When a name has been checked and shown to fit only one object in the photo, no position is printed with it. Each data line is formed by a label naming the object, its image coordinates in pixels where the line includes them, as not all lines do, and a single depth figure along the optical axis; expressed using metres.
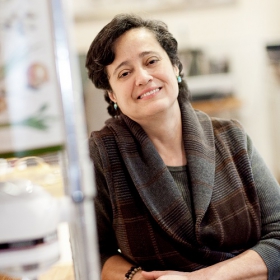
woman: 1.14
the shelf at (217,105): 4.07
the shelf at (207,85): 4.12
